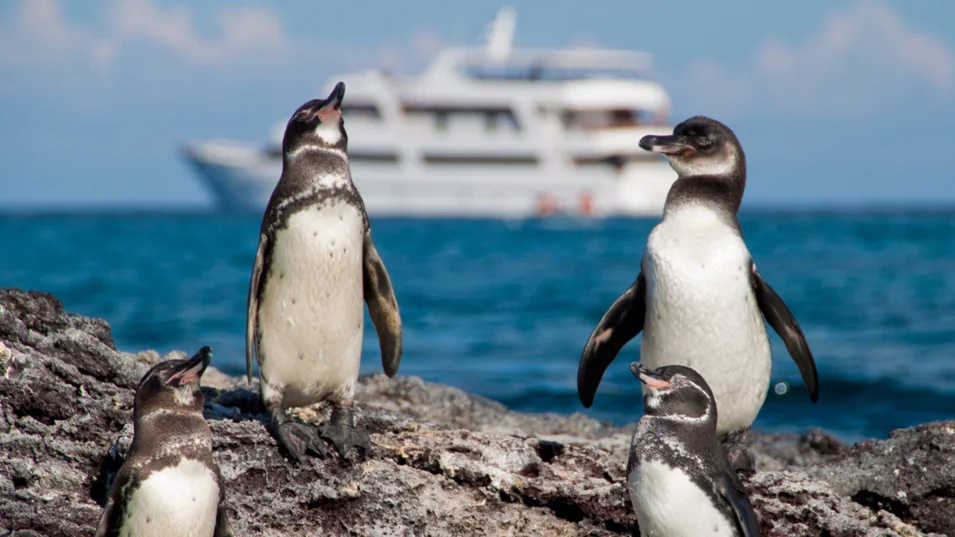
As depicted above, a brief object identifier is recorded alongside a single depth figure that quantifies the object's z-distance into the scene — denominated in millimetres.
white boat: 113625
